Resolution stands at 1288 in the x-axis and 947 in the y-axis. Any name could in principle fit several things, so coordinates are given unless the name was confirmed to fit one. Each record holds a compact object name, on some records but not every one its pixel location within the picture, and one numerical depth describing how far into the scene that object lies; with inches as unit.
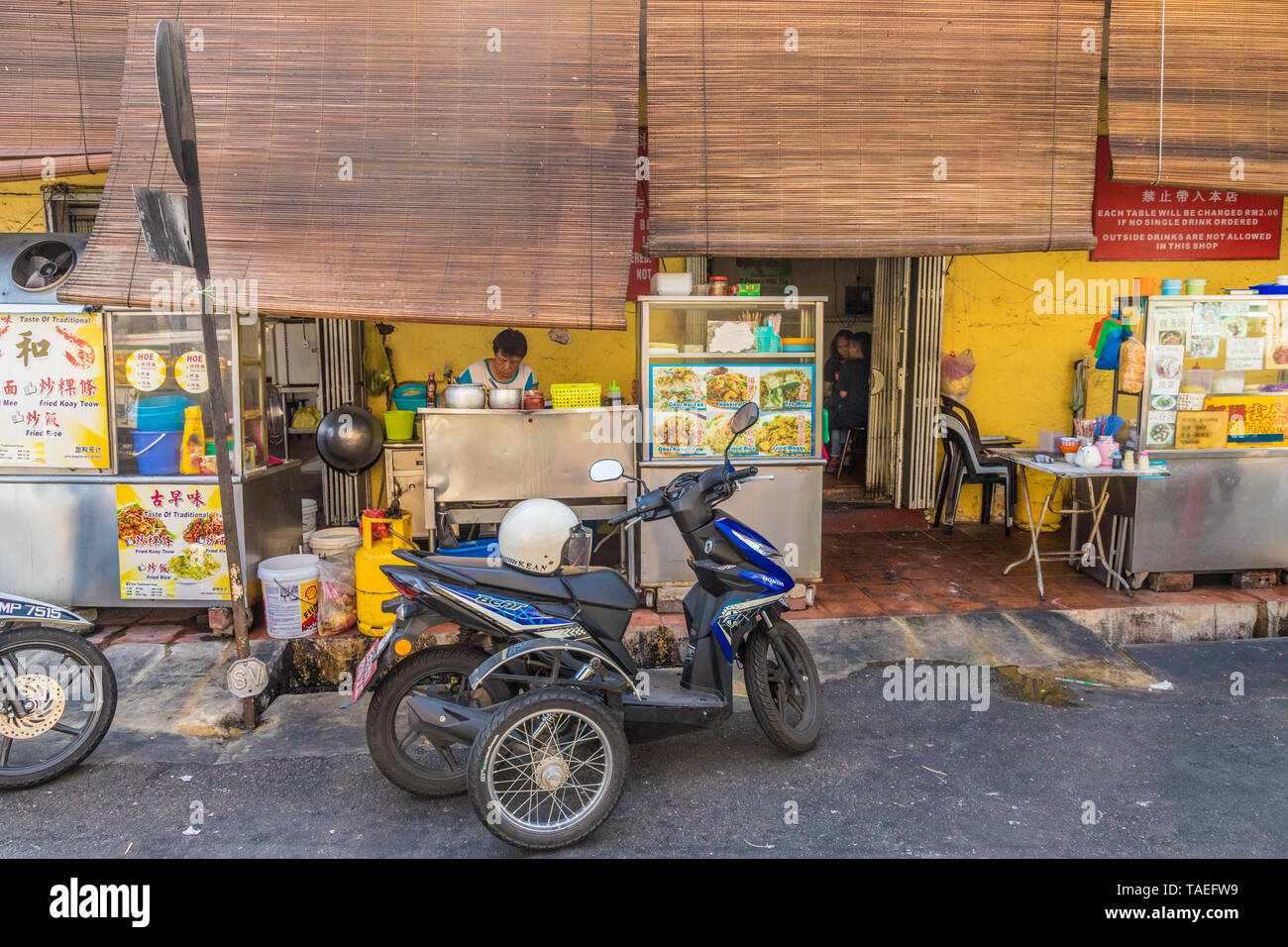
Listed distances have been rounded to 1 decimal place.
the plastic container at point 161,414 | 223.5
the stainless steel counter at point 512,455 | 239.3
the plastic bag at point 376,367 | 302.5
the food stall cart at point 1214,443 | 247.0
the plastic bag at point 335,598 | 217.0
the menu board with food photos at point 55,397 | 220.4
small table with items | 241.0
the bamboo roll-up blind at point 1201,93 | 216.8
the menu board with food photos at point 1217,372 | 246.1
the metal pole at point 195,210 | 156.1
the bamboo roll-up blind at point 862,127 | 208.5
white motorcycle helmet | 148.5
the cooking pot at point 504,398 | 238.2
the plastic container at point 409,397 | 294.4
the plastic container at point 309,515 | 285.9
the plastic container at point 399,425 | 287.7
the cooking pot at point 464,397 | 239.1
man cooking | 266.5
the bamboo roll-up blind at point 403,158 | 195.2
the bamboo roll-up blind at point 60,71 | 222.4
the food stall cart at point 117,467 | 221.9
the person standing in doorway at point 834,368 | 378.0
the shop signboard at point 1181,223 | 317.1
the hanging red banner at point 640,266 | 290.4
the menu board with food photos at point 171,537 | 223.3
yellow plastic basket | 242.1
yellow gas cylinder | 212.2
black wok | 276.1
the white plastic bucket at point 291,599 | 212.1
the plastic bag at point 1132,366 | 244.4
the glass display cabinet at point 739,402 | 230.7
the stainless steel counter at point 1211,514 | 247.4
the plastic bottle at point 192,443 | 224.5
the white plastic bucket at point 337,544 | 226.4
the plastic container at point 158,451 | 223.8
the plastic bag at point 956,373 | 327.9
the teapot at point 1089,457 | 244.8
